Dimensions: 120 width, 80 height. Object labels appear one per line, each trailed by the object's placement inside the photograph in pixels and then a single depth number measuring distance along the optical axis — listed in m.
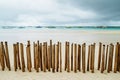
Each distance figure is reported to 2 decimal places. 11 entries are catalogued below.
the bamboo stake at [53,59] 3.14
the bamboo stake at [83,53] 3.10
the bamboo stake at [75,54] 3.12
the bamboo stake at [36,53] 3.13
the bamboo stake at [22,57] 3.19
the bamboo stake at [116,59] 3.12
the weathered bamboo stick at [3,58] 3.26
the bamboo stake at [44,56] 3.13
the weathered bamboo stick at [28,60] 3.17
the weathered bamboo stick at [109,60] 3.12
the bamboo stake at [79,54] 3.13
